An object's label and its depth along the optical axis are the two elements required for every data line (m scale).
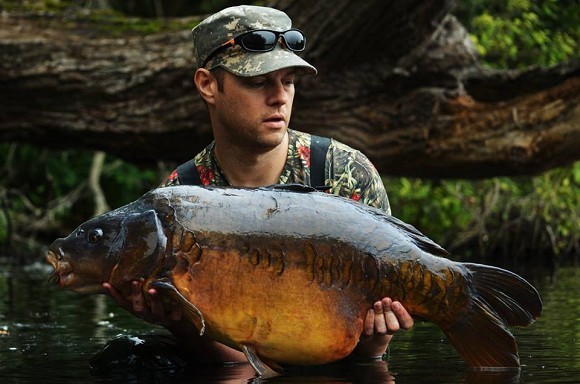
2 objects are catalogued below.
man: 5.20
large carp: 4.34
